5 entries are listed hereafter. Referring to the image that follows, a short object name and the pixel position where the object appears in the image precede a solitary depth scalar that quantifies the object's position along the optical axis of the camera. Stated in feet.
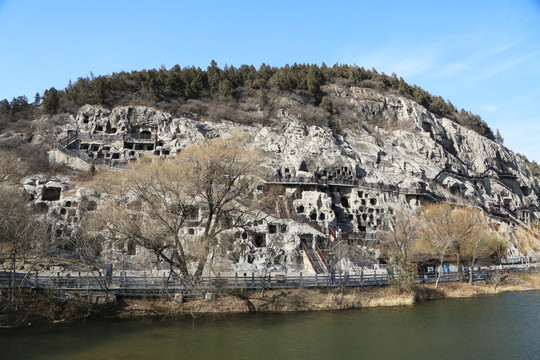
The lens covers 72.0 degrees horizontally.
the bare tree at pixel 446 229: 126.21
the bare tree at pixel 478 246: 136.77
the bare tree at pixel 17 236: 73.36
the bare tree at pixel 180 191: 82.79
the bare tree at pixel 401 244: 97.60
